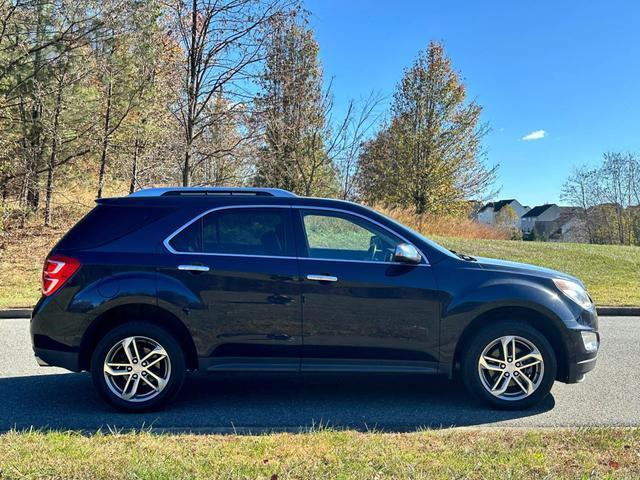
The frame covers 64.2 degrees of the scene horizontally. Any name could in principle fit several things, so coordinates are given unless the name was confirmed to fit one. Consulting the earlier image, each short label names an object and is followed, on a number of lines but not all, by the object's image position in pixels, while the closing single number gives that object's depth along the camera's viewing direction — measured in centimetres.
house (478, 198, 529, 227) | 9450
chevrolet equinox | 439
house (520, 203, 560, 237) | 10225
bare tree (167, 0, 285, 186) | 1121
